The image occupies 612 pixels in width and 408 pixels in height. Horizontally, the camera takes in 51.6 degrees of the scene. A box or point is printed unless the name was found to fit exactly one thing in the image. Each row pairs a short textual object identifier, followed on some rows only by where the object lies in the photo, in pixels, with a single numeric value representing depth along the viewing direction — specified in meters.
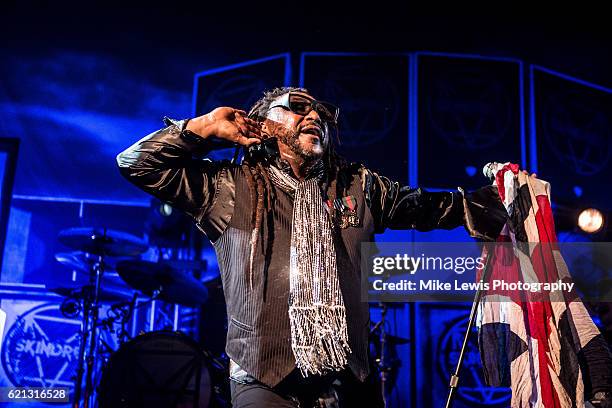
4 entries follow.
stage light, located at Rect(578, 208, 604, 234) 4.27
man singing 1.88
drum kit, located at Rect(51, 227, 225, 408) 3.86
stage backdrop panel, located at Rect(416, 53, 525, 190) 4.65
